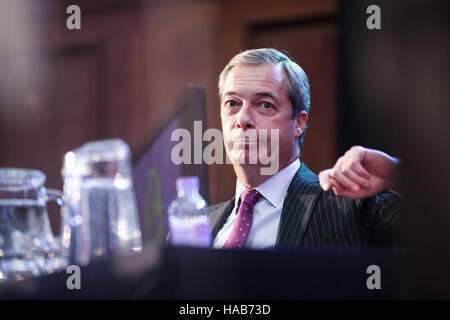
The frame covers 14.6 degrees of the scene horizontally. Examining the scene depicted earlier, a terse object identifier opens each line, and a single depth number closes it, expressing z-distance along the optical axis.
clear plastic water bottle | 2.99
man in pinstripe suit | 2.95
